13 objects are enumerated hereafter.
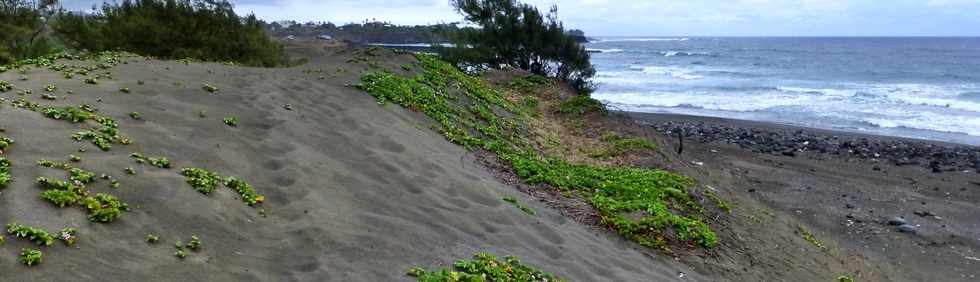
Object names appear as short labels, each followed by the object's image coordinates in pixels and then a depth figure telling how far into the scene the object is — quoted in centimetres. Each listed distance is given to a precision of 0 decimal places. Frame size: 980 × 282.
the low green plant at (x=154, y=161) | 624
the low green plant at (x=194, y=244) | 498
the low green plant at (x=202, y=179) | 599
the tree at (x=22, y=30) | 1806
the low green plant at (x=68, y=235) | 447
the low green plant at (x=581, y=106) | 1821
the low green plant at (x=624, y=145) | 1313
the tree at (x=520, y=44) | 2803
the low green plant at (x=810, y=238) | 992
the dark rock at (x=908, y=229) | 1237
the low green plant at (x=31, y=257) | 411
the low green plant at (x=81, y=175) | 538
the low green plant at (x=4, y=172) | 492
